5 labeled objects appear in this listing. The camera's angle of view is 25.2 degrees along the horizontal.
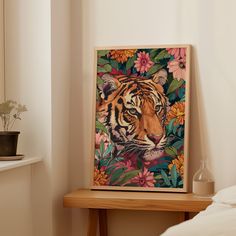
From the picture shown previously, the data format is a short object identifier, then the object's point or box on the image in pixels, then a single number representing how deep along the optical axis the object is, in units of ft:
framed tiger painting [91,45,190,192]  9.95
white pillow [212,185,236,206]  7.11
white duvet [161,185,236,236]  4.66
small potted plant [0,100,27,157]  8.94
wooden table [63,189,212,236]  9.11
